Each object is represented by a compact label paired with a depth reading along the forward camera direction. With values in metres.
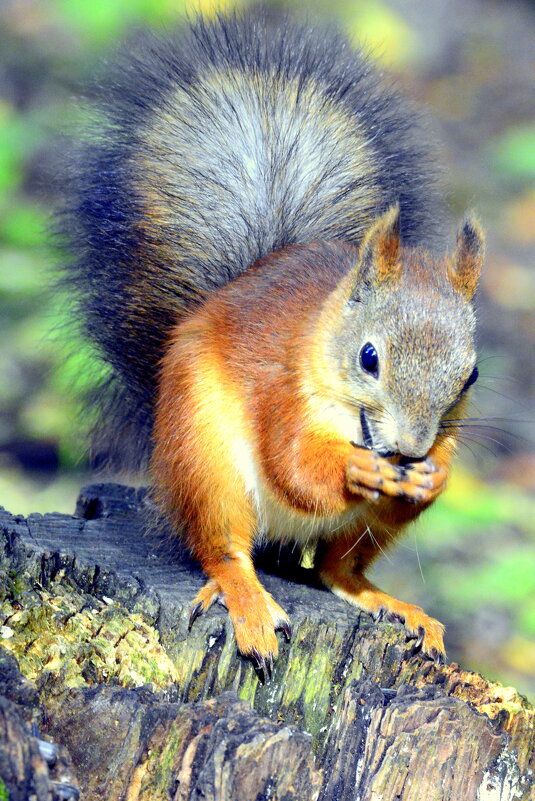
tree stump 3.46
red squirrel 3.54
